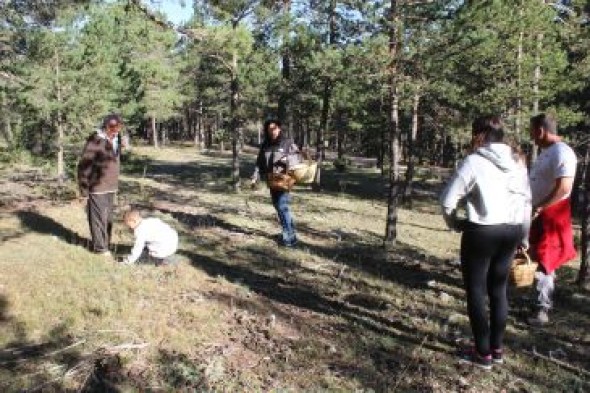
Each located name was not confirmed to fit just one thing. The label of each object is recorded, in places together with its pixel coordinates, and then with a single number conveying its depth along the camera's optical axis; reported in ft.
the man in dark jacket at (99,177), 28.04
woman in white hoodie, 16.15
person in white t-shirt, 19.76
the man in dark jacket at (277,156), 31.96
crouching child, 26.03
